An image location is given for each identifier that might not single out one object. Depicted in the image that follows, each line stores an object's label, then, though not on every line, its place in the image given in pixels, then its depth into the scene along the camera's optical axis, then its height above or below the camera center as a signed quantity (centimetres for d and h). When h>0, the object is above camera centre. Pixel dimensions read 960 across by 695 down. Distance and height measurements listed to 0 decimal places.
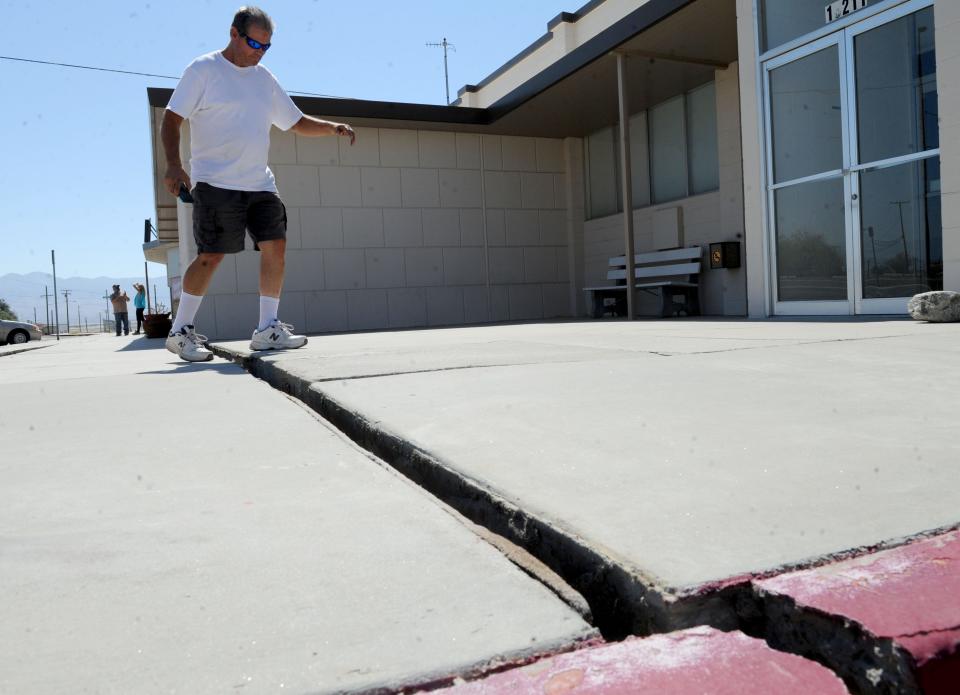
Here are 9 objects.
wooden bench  893 +46
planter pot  1049 +21
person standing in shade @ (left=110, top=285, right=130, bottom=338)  1803 +90
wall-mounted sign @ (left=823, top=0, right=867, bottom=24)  563 +231
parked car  2073 +40
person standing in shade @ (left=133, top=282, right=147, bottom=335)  1800 +104
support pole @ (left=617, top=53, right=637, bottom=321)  791 +158
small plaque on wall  852 +69
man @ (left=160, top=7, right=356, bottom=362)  362 +85
